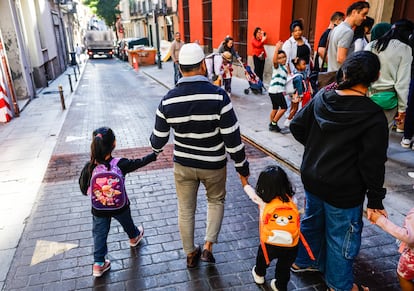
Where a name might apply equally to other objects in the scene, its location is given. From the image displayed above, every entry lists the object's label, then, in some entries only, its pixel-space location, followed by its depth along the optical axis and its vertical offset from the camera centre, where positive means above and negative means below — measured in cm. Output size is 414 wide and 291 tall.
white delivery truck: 3069 -144
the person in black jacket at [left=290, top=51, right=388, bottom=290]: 214 -89
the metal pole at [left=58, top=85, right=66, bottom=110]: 989 -213
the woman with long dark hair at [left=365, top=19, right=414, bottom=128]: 437 -58
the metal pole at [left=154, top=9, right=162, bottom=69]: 1945 -160
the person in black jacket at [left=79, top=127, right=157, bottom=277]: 284 -130
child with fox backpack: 245 -134
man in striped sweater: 262 -88
